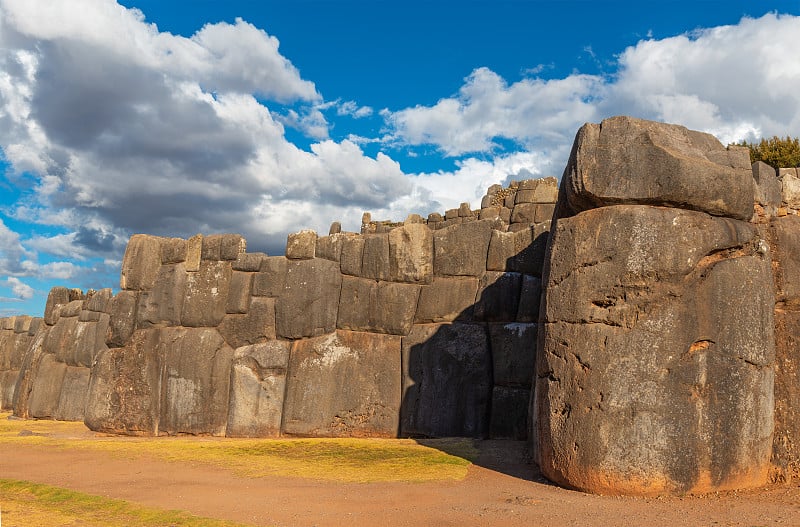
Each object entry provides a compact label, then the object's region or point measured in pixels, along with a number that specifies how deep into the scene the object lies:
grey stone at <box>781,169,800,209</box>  8.08
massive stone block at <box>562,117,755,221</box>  7.03
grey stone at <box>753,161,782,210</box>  7.79
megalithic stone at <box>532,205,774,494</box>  6.64
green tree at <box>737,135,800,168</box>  26.67
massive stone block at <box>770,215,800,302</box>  7.62
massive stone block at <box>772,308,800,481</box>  7.23
